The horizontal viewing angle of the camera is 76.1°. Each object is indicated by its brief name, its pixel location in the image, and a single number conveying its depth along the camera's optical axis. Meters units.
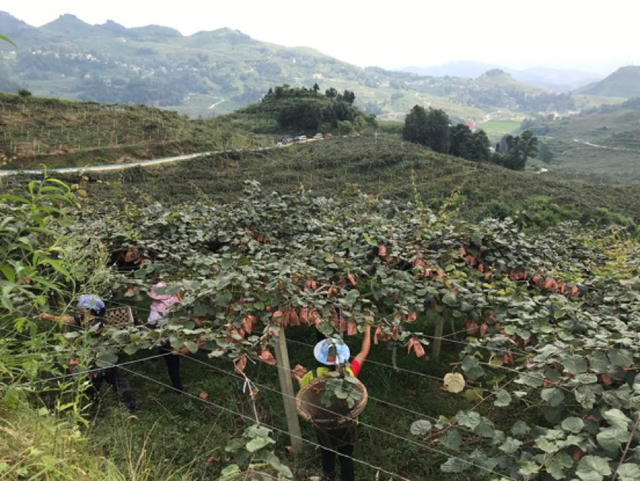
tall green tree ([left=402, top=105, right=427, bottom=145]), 59.48
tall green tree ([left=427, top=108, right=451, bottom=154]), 57.30
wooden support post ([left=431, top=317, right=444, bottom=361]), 4.39
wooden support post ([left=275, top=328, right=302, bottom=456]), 3.15
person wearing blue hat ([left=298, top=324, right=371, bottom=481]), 2.78
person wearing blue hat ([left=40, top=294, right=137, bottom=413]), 3.61
